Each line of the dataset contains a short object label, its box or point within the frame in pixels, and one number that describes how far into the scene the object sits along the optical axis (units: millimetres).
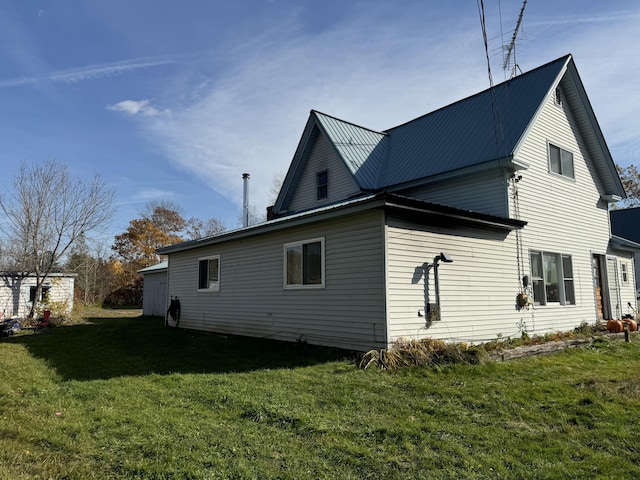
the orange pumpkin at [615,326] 12609
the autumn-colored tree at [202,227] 46047
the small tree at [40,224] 21016
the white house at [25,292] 21234
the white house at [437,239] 8734
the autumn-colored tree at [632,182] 40812
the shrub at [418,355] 7613
